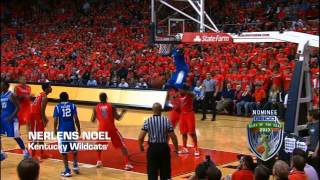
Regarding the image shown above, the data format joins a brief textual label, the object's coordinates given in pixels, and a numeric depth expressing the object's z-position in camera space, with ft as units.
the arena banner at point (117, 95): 69.31
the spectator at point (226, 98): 63.58
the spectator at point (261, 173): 17.75
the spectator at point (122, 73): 77.77
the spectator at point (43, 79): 84.45
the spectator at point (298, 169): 20.98
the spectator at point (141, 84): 72.90
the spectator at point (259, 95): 58.54
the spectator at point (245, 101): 61.57
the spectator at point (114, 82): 76.23
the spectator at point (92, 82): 78.18
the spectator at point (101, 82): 78.01
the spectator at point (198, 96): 64.71
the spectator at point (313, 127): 26.68
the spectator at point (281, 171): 18.35
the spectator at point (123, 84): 73.82
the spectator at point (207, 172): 17.37
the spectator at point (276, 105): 35.66
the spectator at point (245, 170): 20.58
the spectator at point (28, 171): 14.26
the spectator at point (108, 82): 76.95
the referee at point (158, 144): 26.66
